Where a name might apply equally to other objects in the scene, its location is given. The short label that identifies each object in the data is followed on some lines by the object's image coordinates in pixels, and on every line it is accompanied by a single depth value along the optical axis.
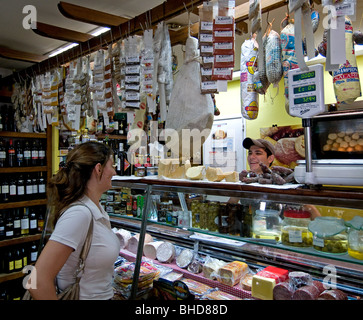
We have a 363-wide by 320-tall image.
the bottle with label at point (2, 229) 3.79
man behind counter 2.82
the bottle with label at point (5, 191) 3.86
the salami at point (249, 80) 2.06
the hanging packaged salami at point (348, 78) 1.59
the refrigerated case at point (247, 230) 1.38
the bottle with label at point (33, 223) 4.11
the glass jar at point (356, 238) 1.34
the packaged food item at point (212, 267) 1.97
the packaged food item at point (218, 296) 1.84
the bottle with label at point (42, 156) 4.36
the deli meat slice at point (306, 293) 1.55
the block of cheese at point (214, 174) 1.86
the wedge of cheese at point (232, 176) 1.80
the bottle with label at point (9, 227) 3.83
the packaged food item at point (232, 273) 1.86
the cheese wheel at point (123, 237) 2.53
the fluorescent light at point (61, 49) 4.03
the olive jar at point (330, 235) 1.40
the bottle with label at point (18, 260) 3.88
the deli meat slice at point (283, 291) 1.64
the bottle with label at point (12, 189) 3.92
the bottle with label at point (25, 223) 4.00
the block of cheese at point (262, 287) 1.70
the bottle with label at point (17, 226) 3.95
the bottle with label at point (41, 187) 4.25
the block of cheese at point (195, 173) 1.97
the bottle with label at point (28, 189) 4.11
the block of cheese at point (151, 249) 2.32
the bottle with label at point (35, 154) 4.29
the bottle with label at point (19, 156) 4.12
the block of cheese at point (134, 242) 2.44
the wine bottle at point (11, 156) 4.04
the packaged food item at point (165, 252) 2.26
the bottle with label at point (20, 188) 3.99
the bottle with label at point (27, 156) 4.21
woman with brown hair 1.41
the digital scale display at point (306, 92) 1.28
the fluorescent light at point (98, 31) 3.55
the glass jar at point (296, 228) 1.50
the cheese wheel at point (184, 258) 2.16
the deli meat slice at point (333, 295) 1.51
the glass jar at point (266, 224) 1.62
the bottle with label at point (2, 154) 3.90
